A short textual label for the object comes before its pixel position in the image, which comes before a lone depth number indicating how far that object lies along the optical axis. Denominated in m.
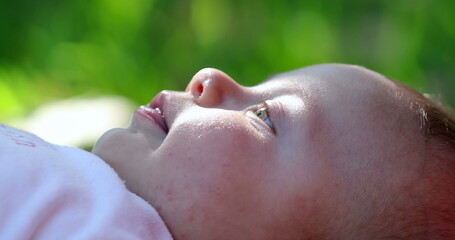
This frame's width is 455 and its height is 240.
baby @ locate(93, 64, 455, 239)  0.42
